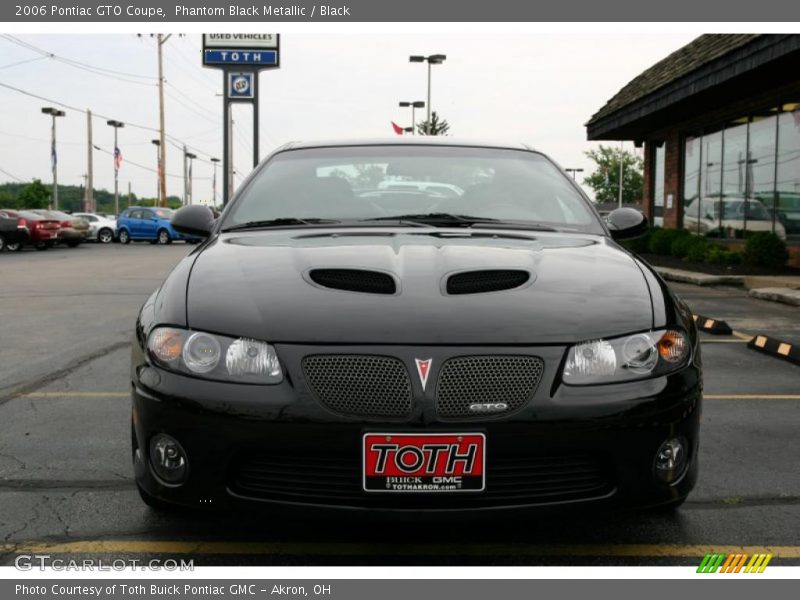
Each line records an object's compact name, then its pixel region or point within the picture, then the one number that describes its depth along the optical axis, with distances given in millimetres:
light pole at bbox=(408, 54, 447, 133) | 39312
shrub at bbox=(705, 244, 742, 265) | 15930
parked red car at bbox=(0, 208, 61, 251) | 29203
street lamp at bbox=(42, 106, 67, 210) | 56716
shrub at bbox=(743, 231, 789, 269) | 15305
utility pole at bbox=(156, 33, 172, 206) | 52094
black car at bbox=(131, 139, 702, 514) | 2574
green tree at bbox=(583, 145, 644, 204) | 89188
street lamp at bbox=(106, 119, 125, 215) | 63144
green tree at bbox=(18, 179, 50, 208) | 81562
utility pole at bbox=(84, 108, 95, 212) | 58625
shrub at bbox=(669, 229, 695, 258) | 18516
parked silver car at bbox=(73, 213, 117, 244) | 38938
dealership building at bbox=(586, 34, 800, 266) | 14305
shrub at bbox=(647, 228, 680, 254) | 19953
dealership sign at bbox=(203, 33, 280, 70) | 23625
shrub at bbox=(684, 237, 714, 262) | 17000
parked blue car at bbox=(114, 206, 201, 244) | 37688
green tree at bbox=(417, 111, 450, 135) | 53881
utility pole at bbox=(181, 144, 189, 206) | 89462
